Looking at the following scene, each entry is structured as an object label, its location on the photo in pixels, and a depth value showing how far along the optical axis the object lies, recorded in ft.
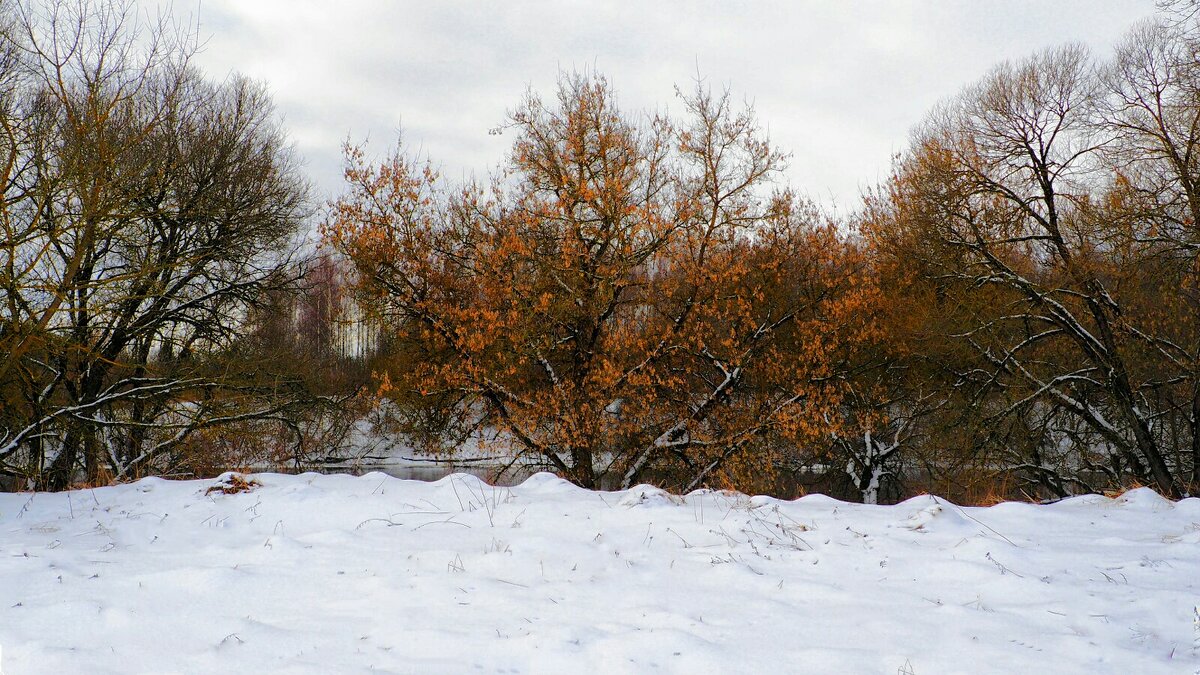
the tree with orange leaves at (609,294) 45.91
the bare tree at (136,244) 25.88
